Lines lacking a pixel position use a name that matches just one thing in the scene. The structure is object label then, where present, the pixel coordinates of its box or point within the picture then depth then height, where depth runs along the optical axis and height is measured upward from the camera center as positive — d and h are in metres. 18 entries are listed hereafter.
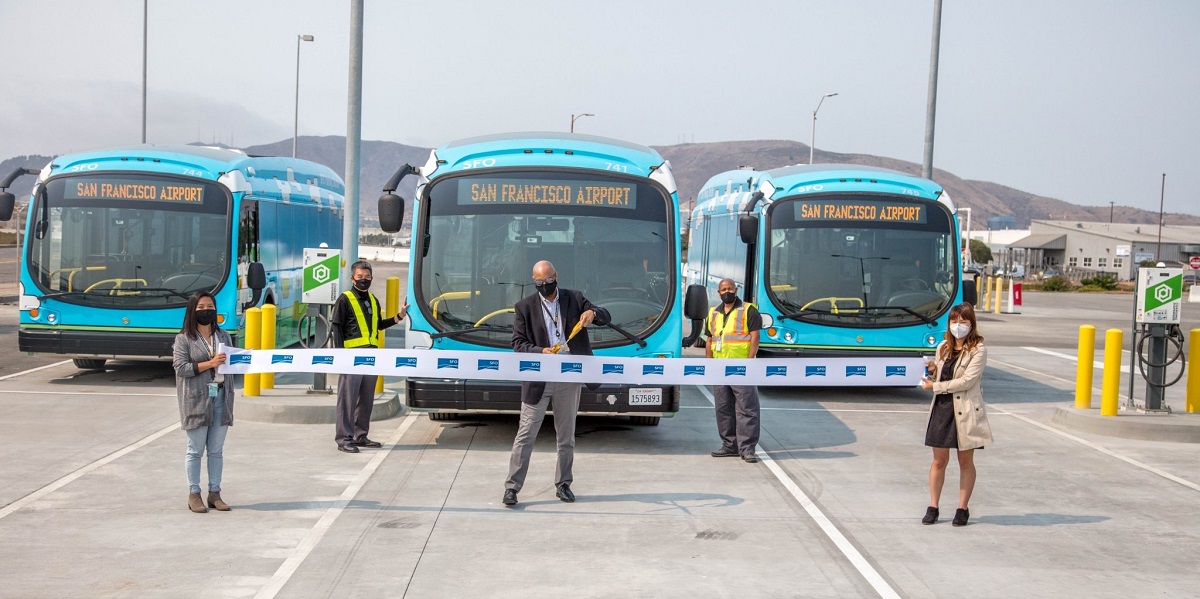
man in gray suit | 9.48 -0.72
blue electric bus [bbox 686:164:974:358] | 16.75 -0.06
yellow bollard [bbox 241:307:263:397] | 14.53 -1.05
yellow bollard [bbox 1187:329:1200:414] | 14.71 -1.20
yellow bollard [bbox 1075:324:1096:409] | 14.68 -1.12
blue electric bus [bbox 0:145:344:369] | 15.70 -0.20
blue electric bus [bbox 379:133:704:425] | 11.91 +0.04
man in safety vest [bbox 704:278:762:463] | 11.66 -0.92
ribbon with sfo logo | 10.12 -0.97
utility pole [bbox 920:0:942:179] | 24.02 +3.29
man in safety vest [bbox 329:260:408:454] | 11.61 -0.84
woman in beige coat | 8.91 -0.98
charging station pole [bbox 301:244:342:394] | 14.30 -0.42
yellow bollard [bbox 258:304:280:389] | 14.17 -0.97
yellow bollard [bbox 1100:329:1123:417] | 14.11 -1.18
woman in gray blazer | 8.74 -1.09
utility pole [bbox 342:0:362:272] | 15.70 +1.34
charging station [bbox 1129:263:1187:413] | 13.93 -0.48
